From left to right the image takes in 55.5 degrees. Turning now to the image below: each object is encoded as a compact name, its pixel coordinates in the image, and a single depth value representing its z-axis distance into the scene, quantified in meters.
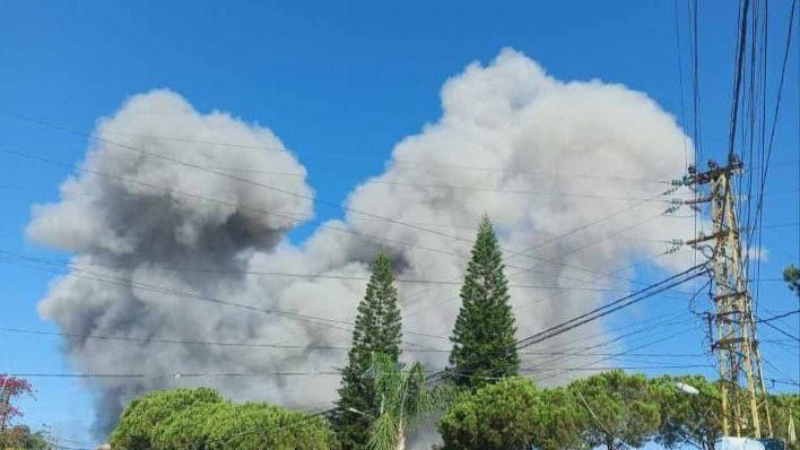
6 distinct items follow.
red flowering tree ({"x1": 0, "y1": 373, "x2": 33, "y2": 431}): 55.34
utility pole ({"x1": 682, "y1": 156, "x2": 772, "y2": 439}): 25.78
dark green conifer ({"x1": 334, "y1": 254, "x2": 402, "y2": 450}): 55.09
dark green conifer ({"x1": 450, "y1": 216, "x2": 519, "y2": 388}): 53.38
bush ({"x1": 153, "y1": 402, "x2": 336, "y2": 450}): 51.62
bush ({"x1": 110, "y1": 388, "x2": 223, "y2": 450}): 61.94
